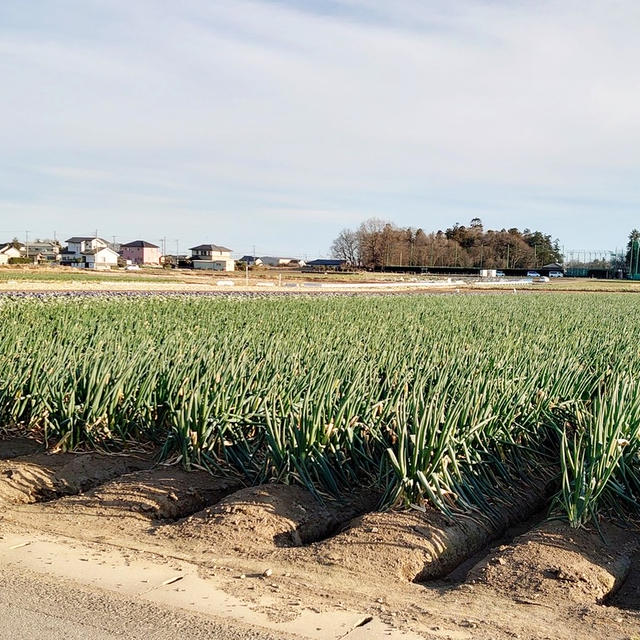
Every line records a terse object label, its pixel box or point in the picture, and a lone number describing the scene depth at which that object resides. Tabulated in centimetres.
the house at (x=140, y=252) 13162
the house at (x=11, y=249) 11774
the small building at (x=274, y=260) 16664
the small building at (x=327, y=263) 10478
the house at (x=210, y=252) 13625
